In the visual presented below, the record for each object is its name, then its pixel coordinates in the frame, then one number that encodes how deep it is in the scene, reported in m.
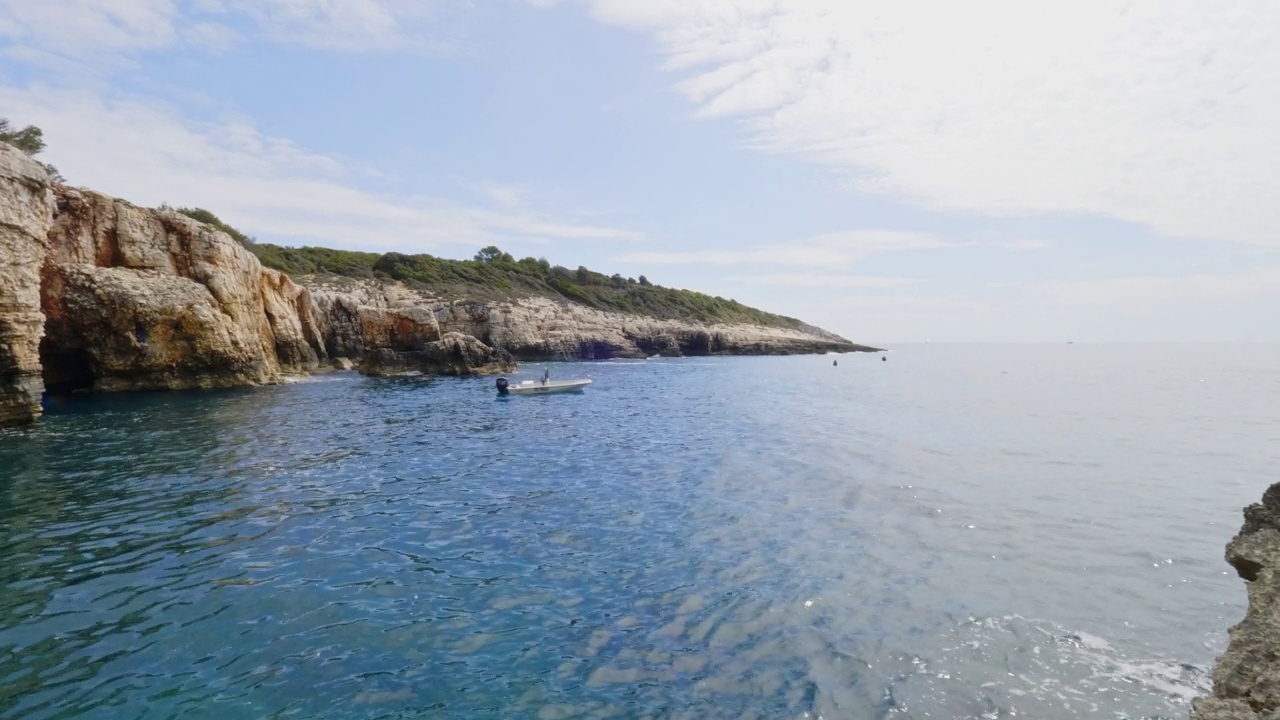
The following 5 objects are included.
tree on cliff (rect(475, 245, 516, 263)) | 109.00
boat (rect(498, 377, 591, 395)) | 38.47
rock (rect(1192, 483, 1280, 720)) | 3.86
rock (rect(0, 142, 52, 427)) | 20.56
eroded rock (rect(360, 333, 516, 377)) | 51.69
